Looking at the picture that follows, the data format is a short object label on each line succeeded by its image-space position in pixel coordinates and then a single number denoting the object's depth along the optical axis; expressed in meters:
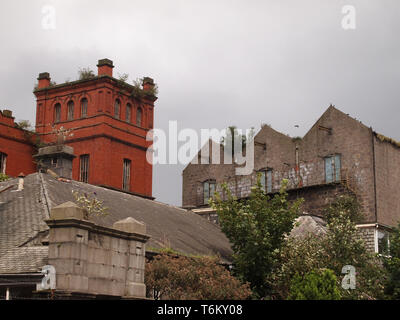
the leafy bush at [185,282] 20.59
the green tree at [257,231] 24.22
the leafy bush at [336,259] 24.30
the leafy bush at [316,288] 20.83
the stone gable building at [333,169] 40.31
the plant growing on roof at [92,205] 20.90
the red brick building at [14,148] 44.88
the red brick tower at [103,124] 46.12
